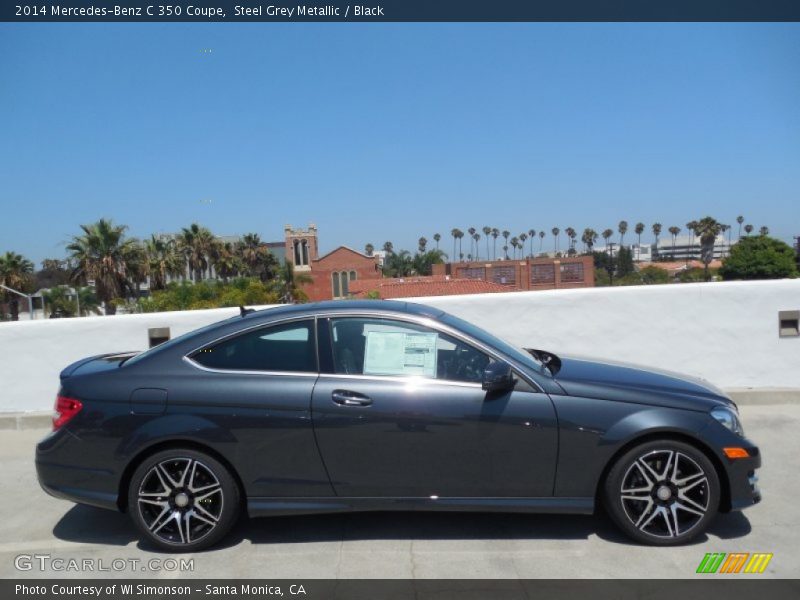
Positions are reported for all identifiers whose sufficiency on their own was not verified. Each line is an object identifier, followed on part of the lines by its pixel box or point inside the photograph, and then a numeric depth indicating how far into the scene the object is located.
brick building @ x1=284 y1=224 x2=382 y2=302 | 98.25
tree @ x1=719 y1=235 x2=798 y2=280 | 65.38
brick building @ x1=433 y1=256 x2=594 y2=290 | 69.38
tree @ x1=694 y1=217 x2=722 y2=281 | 84.88
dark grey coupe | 3.82
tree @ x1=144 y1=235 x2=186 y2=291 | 50.06
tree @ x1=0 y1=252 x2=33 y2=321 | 48.31
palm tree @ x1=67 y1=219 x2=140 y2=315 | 40.56
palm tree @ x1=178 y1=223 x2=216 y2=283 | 63.38
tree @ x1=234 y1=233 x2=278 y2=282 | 71.50
